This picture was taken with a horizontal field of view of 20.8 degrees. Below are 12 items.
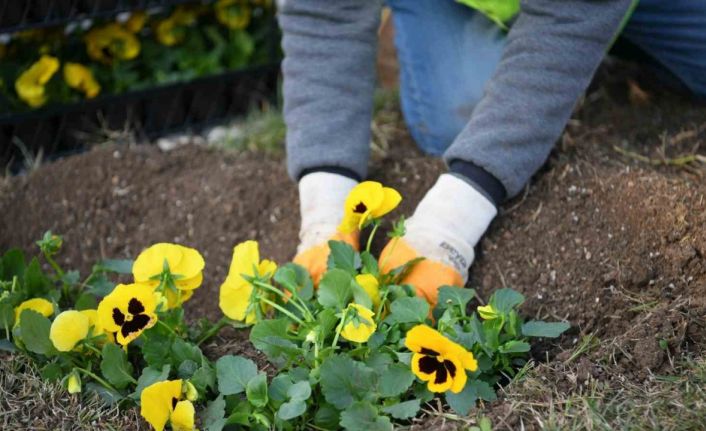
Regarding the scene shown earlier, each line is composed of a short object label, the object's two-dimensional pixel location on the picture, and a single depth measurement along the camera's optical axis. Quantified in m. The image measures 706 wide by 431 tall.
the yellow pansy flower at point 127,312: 1.85
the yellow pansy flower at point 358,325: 1.83
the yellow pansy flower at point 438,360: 1.77
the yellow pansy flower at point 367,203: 1.91
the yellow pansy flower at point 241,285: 1.93
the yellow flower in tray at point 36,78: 2.40
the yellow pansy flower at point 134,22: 2.52
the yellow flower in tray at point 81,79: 2.45
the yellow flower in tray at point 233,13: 2.60
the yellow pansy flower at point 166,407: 1.80
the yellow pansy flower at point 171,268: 1.90
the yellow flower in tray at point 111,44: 2.49
